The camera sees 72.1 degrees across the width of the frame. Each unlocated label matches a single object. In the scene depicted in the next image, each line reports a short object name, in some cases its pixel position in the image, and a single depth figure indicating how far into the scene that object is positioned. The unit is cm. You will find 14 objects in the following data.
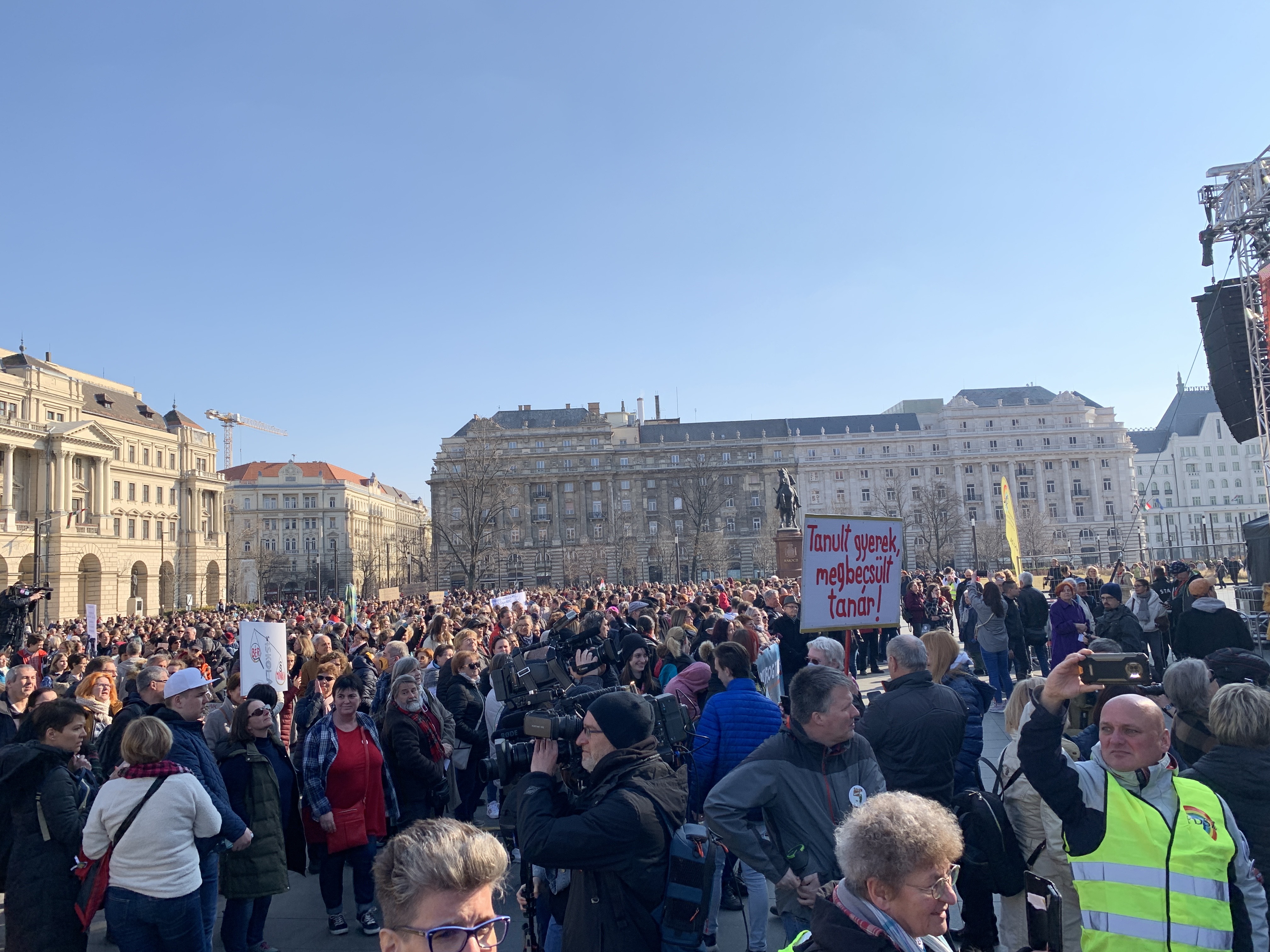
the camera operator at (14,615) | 1770
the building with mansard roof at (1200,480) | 10925
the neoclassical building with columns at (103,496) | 5875
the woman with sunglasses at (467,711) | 753
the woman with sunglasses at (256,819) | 549
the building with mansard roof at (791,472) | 9319
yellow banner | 2150
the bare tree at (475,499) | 4941
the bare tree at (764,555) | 8556
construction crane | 15850
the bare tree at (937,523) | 8056
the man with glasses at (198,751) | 468
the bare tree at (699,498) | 8556
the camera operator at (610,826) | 310
